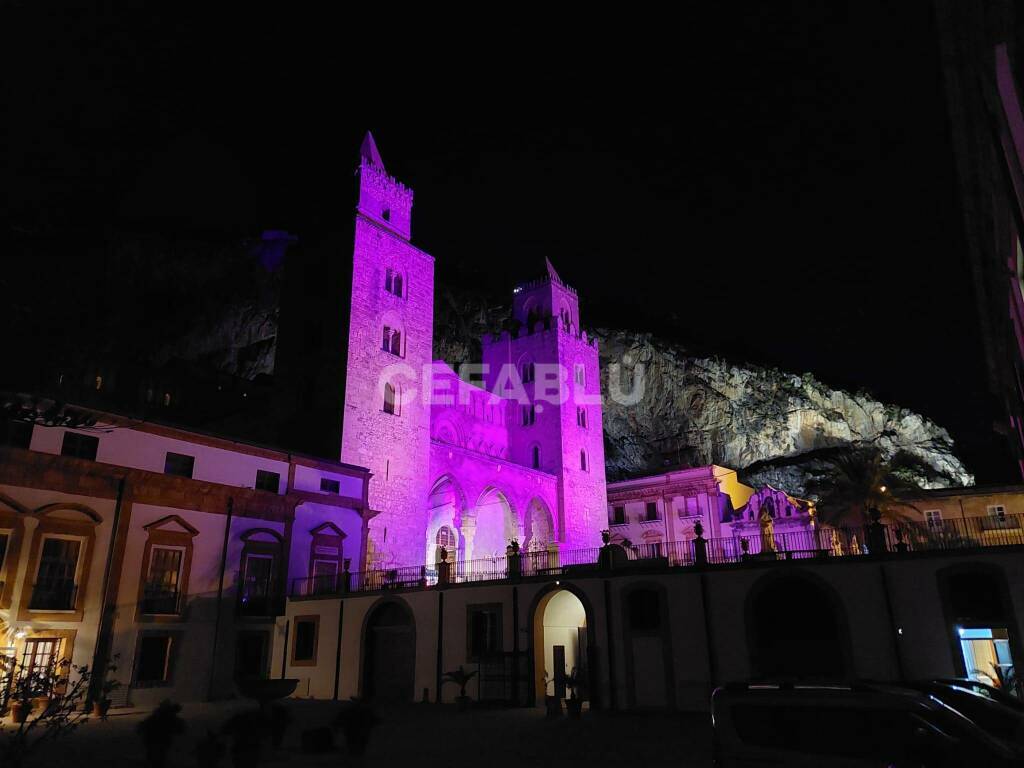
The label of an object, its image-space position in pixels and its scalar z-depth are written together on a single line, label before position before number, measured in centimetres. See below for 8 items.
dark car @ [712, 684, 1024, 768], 573
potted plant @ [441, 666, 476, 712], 1881
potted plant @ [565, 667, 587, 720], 1653
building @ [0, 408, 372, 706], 1839
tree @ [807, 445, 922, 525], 2765
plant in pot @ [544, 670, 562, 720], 1662
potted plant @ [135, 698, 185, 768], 1011
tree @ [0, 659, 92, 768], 684
